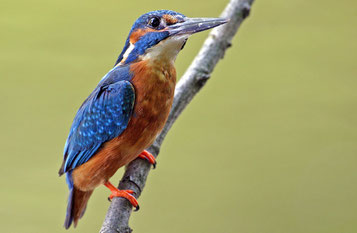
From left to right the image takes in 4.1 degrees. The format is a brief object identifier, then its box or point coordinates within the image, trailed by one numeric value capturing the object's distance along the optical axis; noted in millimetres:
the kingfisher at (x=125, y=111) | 2864
